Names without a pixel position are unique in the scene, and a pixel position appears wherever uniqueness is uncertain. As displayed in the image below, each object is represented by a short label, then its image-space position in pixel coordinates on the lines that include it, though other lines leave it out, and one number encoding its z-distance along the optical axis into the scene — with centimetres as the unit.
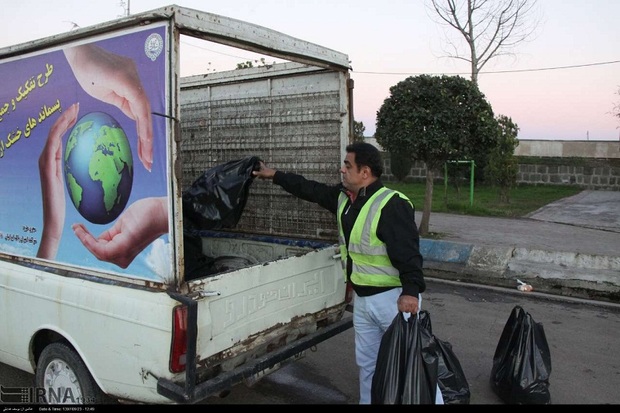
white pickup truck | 269
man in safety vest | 296
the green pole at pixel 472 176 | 1475
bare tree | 2083
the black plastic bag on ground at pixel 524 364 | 361
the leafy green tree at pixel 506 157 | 1446
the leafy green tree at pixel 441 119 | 892
